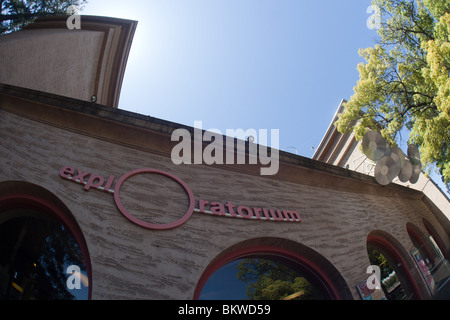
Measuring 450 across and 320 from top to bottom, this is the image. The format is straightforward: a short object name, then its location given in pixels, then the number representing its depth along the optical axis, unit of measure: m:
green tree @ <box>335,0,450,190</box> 10.29
